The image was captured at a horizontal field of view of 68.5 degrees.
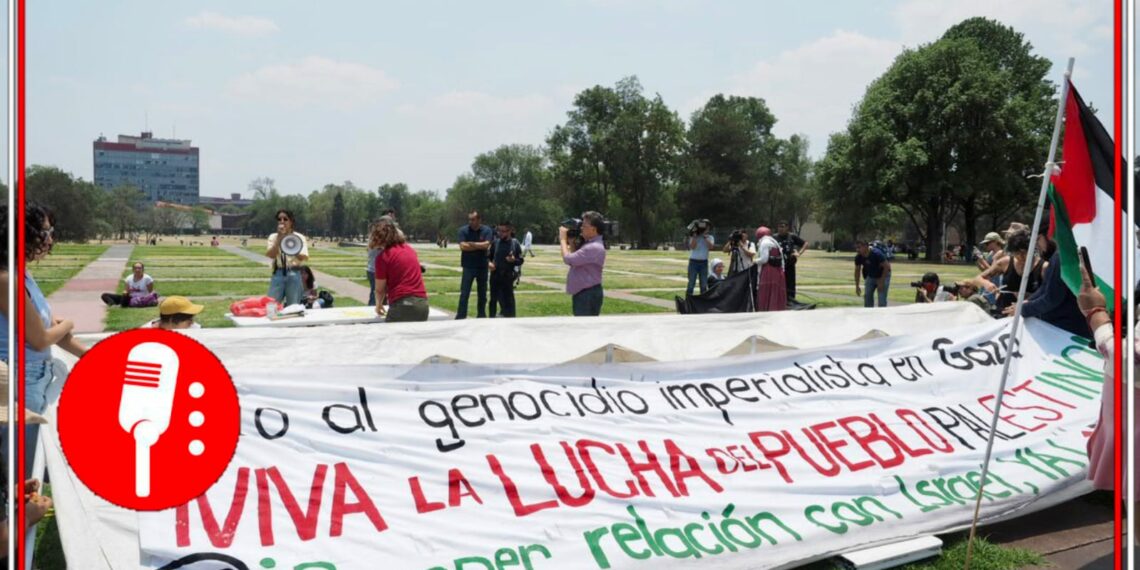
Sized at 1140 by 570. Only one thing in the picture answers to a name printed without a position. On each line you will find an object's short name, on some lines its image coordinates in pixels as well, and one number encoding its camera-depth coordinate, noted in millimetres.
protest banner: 3354
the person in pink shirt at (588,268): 8500
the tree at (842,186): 51312
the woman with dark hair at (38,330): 3193
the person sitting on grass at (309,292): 11640
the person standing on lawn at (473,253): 12391
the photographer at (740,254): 12859
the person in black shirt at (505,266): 12234
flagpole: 3352
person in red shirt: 7598
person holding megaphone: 9711
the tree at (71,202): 43625
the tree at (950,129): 46969
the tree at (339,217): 125562
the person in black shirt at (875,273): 14180
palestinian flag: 3385
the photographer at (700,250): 14477
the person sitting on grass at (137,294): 14969
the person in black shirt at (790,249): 13508
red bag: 9172
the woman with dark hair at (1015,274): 7570
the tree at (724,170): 76750
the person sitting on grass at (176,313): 5109
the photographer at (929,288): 11539
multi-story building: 176875
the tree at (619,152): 81062
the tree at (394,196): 137125
